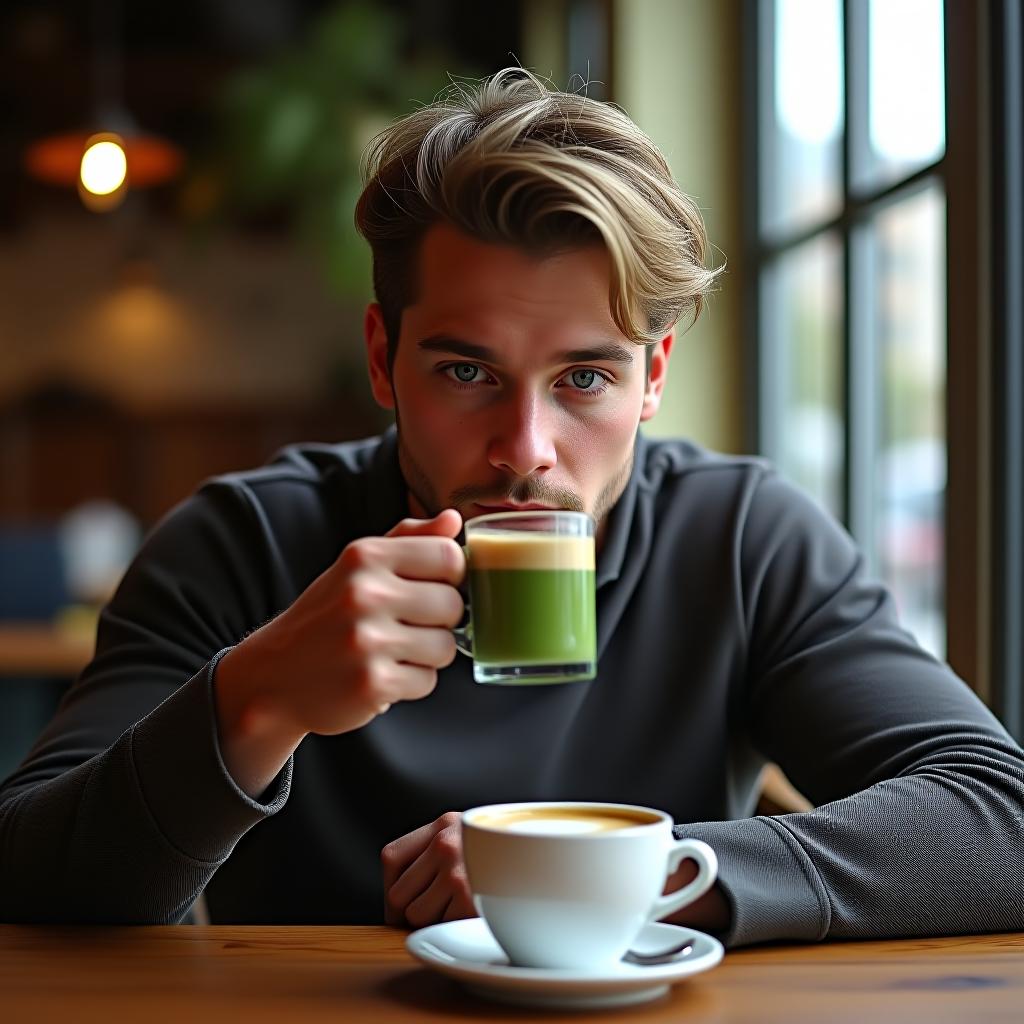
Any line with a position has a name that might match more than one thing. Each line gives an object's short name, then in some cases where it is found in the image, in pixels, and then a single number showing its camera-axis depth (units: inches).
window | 96.8
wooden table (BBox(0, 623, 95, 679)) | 148.6
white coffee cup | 36.7
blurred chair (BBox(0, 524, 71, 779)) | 206.4
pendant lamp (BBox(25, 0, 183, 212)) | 216.4
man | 44.5
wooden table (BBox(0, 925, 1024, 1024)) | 37.1
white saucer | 36.5
